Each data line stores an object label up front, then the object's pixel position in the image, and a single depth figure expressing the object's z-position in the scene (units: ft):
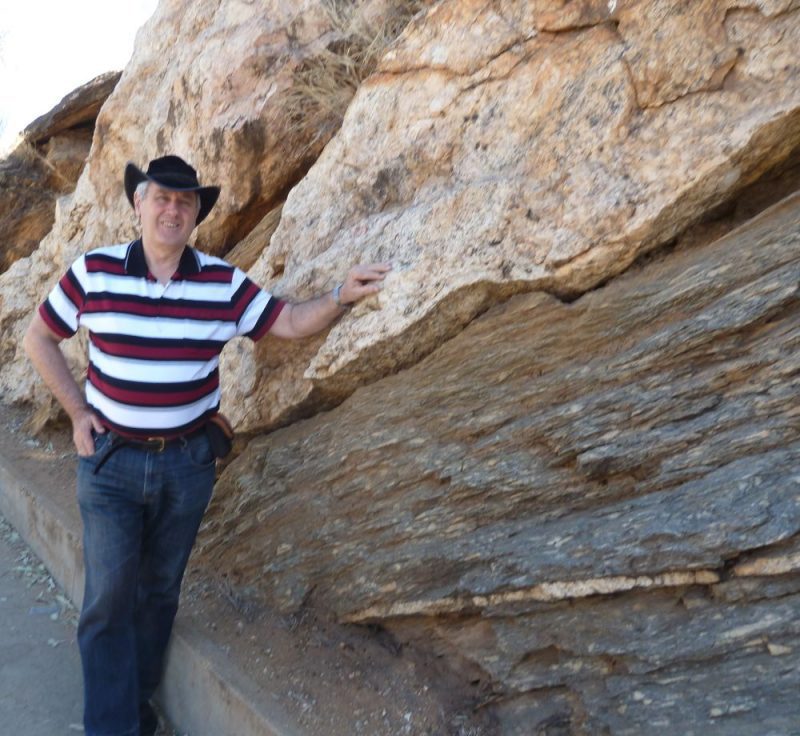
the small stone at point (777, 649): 7.78
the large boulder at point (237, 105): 15.99
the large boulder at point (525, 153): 9.48
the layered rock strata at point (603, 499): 8.19
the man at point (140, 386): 10.33
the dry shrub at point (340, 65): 14.85
